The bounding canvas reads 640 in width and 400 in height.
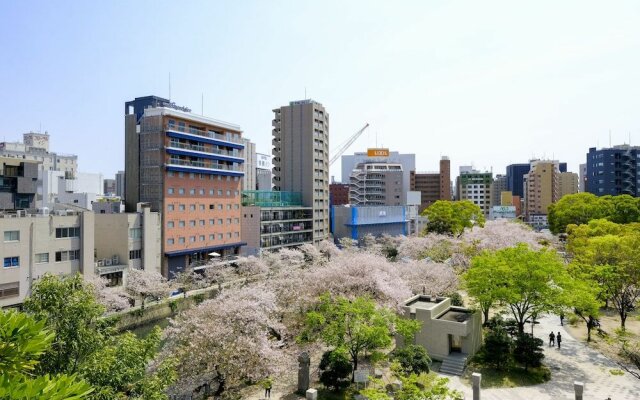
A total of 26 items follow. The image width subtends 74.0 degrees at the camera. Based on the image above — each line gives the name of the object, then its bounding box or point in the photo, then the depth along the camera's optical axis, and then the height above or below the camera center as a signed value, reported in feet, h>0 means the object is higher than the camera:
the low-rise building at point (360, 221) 262.47 -12.17
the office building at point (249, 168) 463.42 +37.22
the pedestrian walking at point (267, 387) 71.10 -31.14
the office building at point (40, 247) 112.78 -13.06
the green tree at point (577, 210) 212.43 -3.93
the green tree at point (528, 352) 80.74 -28.74
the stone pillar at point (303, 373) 73.92 -29.89
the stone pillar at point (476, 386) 67.46 -29.30
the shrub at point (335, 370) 72.84 -29.26
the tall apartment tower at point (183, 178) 167.50 +9.67
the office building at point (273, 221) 206.28 -9.98
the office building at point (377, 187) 388.78 +13.67
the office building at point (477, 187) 437.99 +15.68
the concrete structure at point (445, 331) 86.84 -26.73
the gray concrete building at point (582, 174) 577.84 +40.48
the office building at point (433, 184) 430.20 +18.72
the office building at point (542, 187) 406.21 +14.81
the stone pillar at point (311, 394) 63.00 -28.65
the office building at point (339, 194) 450.17 +8.31
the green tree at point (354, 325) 70.69 -21.13
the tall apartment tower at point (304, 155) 241.55 +27.35
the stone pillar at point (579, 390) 64.64 -28.54
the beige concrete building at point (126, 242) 147.43 -14.61
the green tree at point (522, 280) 81.76 -15.46
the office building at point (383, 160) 421.18 +51.32
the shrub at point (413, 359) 74.90 -28.18
